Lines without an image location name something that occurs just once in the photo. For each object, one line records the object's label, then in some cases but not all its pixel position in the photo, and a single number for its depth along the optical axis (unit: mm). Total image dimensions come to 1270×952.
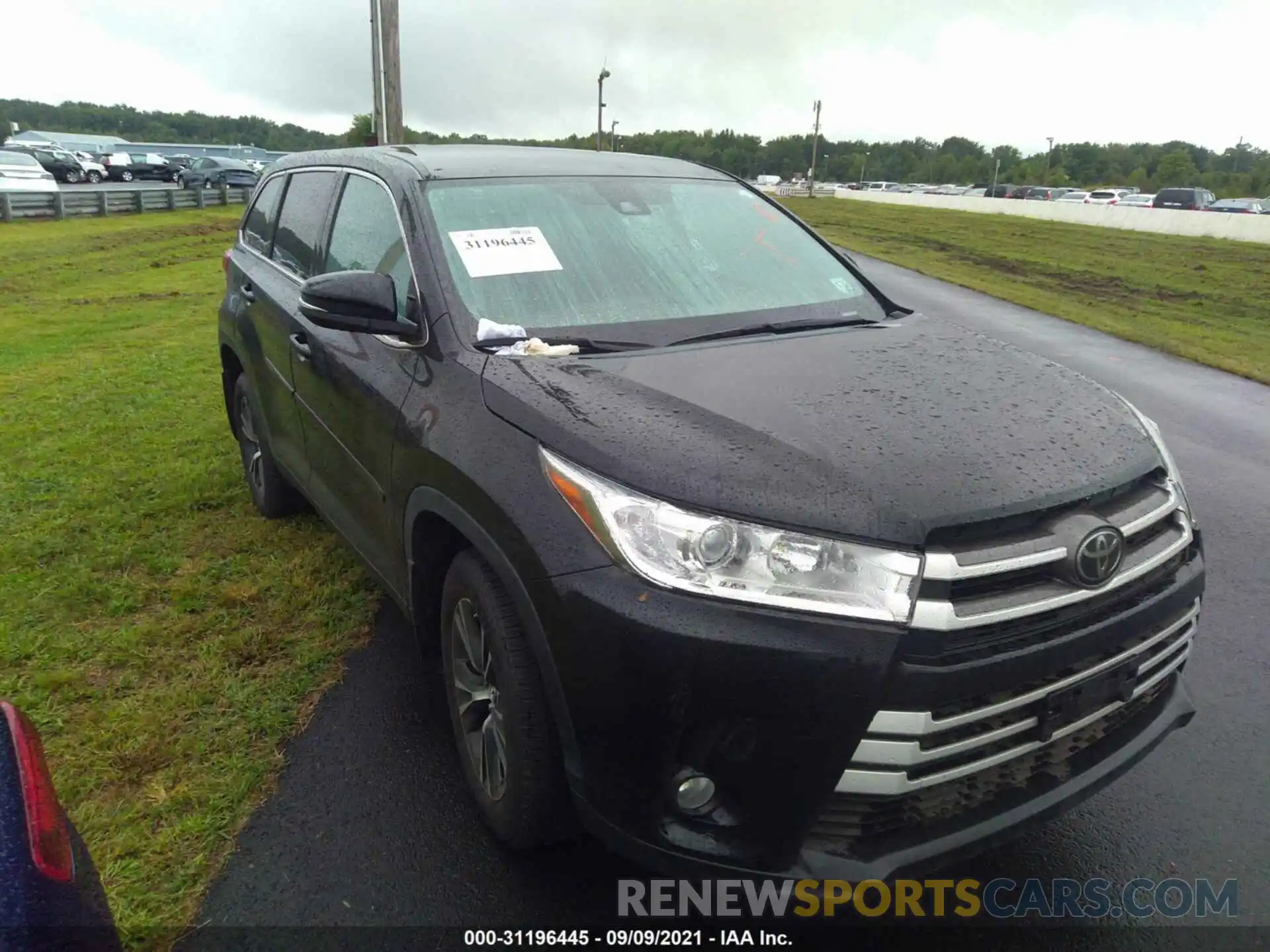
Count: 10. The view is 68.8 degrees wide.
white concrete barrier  28984
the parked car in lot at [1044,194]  62594
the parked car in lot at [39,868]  1330
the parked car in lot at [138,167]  44438
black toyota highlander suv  1940
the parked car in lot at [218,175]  38312
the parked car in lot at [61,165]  39691
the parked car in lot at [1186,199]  44344
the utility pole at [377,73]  14883
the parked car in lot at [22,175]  26797
